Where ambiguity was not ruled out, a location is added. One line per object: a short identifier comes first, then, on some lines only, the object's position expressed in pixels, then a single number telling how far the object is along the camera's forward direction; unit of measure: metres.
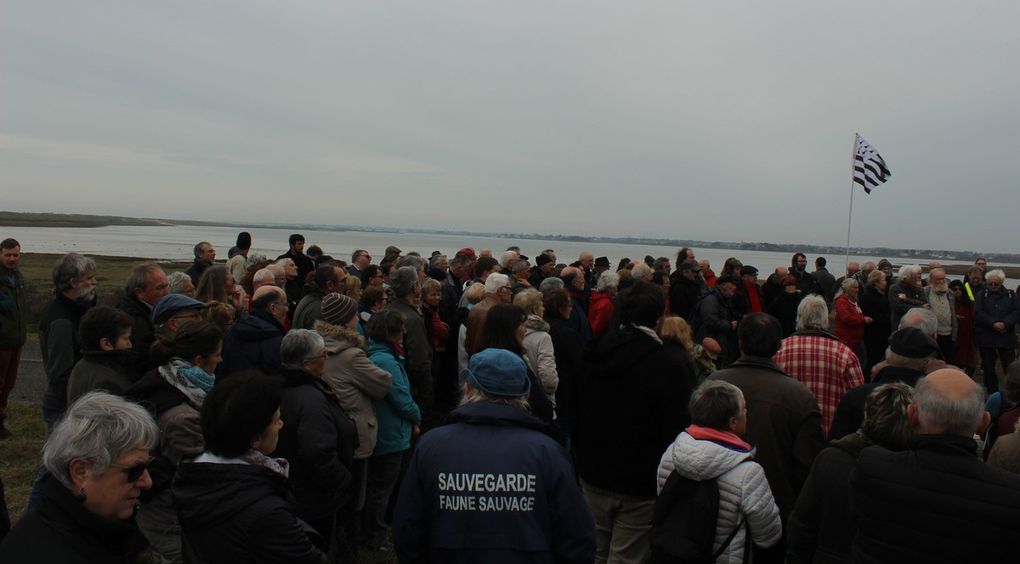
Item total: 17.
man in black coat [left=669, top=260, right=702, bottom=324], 9.40
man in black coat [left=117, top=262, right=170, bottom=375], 5.05
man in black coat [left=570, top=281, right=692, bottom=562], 4.12
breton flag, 14.77
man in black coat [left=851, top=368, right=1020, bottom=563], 2.39
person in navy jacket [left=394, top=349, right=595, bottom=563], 2.54
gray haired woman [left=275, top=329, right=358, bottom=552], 3.74
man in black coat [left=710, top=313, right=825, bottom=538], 3.77
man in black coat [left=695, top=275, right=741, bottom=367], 7.95
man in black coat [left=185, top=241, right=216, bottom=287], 8.01
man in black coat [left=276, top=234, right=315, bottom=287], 10.19
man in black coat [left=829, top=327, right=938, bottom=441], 3.90
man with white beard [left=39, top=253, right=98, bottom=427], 4.97
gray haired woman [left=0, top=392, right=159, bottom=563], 1.93
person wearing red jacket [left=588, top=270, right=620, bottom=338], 7.86
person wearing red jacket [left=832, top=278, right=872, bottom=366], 8.36
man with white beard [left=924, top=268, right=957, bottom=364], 9.61
